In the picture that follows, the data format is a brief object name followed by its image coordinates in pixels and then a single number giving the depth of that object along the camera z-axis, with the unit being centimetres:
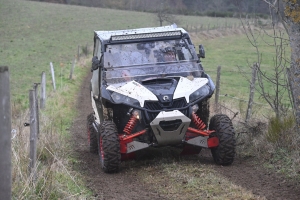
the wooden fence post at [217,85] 1371
